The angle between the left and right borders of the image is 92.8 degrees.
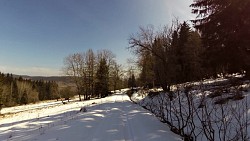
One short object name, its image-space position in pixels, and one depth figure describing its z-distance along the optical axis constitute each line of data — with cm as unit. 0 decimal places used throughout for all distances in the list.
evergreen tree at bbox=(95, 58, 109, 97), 2982
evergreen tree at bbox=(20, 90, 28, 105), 4451
